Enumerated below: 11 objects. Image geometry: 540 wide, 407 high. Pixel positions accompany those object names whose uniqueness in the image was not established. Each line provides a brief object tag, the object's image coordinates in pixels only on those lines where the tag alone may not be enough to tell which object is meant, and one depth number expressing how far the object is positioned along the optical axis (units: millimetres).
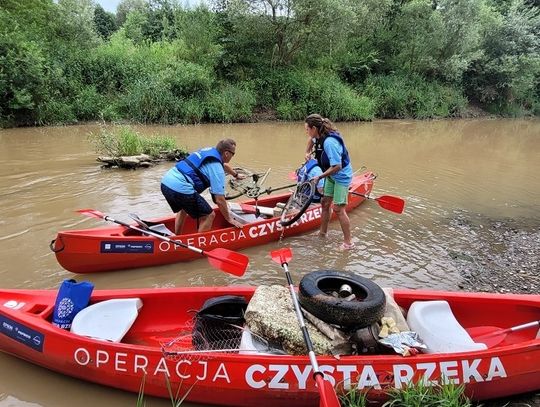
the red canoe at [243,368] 3105
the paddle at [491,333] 3693
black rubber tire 3295
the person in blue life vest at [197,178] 5281
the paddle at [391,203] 7105
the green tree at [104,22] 39344
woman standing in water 5754
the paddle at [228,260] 4449
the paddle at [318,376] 2570
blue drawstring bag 3557
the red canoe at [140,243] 5020
